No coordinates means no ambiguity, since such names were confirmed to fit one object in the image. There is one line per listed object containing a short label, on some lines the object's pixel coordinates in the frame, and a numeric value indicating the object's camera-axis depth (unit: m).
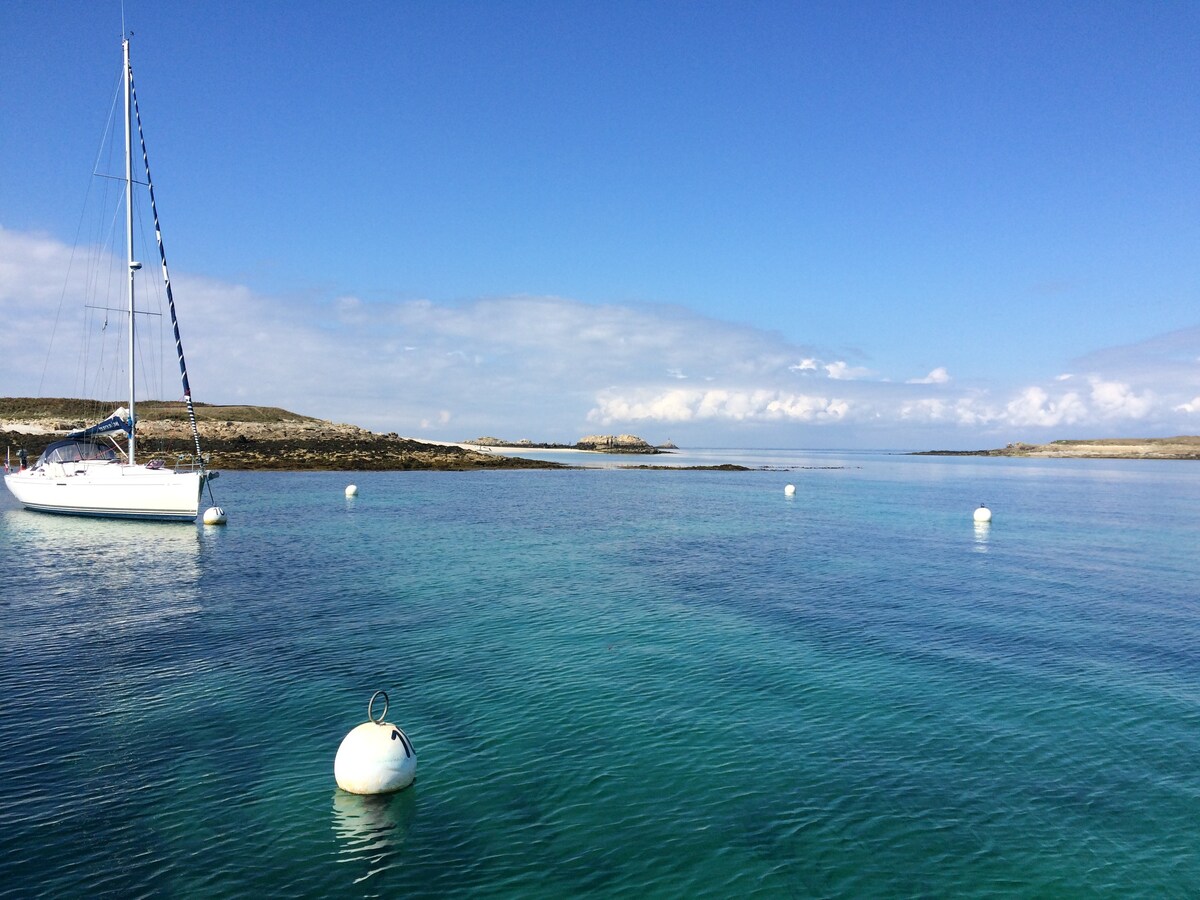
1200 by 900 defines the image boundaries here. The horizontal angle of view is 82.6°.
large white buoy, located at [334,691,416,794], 11.27
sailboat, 42.78
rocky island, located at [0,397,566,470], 104.50
